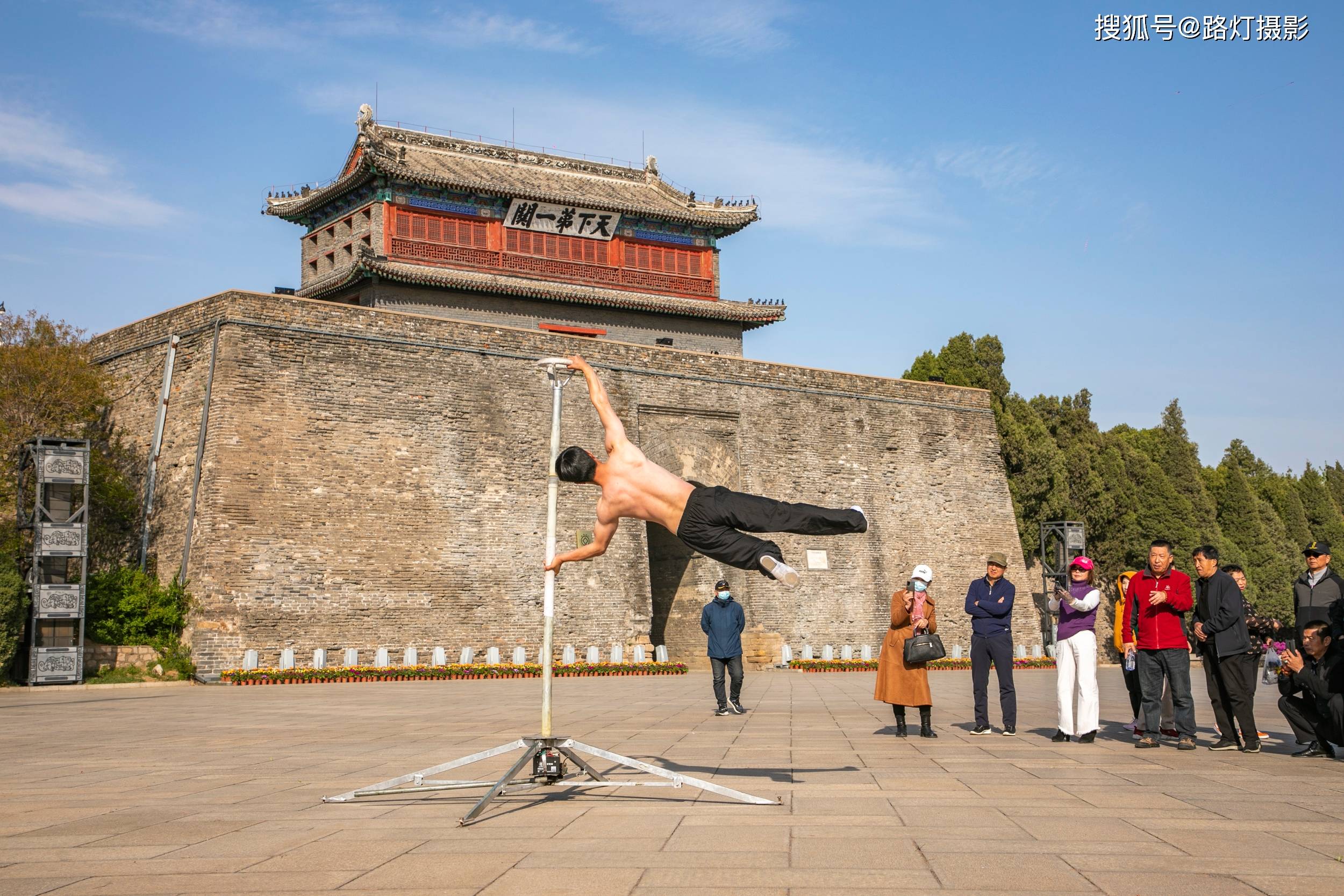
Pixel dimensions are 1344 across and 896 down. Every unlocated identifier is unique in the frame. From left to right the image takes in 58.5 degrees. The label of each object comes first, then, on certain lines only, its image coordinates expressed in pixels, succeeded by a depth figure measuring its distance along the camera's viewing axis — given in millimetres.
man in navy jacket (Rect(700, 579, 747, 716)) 13180
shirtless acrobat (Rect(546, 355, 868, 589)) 6320
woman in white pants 10031
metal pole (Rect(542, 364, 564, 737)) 6988
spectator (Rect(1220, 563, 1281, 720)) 10230
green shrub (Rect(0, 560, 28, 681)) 17234
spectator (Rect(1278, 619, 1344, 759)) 8945
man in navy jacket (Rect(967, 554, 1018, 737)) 10742
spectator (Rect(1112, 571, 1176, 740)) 10438
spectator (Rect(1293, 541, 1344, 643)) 9625
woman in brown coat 10422
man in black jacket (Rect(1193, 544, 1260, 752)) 9445
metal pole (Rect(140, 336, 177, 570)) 21703
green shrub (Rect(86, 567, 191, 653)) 19406
